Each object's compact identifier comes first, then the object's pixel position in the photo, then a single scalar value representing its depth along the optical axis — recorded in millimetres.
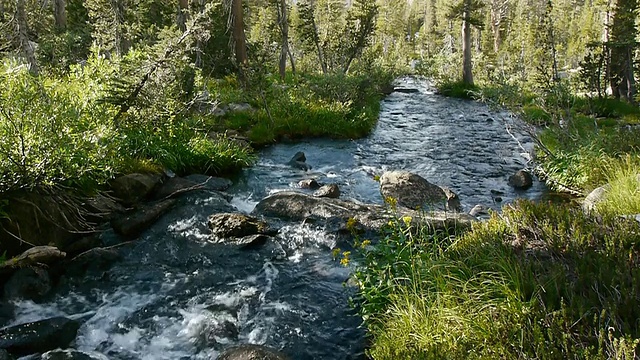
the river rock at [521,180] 10938
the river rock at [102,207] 7781
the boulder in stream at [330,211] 7742
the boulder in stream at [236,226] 7695
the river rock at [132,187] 8586
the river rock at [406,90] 35250
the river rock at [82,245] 6844
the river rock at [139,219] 7676
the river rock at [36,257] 5809
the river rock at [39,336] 4645
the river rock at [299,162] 12534
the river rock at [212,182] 10219
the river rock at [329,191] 9934
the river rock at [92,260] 6457
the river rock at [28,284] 5543
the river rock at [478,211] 8797
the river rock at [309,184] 10790
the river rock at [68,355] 4570
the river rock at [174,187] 9258
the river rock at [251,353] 4363
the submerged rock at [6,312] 5086
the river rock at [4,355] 4320
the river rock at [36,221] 6312
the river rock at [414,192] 9203
